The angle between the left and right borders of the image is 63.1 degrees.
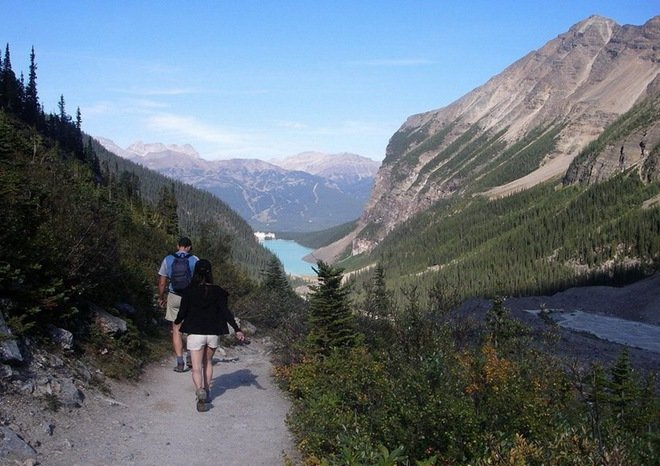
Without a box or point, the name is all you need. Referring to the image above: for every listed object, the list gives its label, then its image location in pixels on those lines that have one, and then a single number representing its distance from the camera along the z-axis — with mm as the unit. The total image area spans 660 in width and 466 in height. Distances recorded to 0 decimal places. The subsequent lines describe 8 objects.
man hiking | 10398
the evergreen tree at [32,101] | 85250
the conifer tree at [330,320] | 12664
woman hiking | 9070
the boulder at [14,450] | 5895
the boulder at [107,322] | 10995
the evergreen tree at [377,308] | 17312
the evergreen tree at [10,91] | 77312
